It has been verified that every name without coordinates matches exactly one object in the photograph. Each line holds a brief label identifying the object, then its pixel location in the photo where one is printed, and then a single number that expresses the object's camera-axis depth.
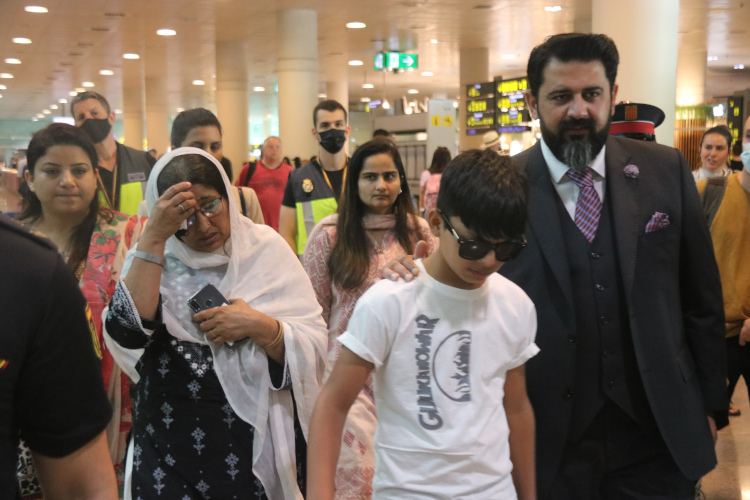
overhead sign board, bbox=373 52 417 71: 18.85
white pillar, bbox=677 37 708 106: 20.05
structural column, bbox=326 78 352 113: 25.17
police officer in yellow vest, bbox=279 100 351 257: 5.26
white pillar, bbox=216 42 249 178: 17.56
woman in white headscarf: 2.64
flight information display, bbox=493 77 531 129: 17.31
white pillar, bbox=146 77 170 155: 24.88
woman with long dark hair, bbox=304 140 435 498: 3.50
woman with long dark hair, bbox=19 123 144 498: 3.45
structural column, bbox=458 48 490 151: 19.28
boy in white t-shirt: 1.95
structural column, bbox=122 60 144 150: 25.27
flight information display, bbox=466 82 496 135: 18.20
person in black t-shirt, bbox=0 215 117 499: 1.29
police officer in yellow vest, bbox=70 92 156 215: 4.78
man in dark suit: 2.34
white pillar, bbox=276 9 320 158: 14.12
